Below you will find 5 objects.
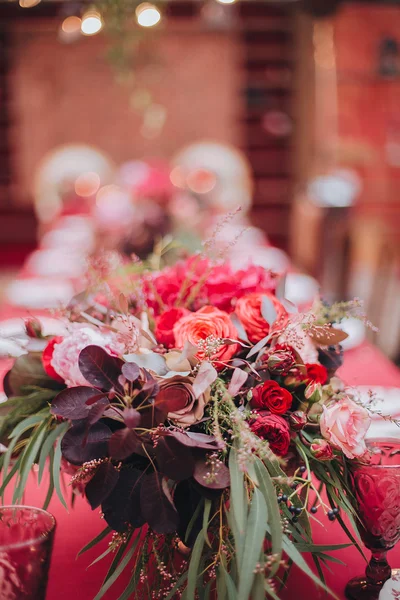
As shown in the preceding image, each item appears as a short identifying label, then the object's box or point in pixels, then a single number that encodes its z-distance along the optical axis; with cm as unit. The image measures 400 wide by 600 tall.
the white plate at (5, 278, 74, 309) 247
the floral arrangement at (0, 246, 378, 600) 68
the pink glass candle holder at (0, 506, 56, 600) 62
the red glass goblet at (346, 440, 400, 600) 74
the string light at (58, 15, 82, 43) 297
